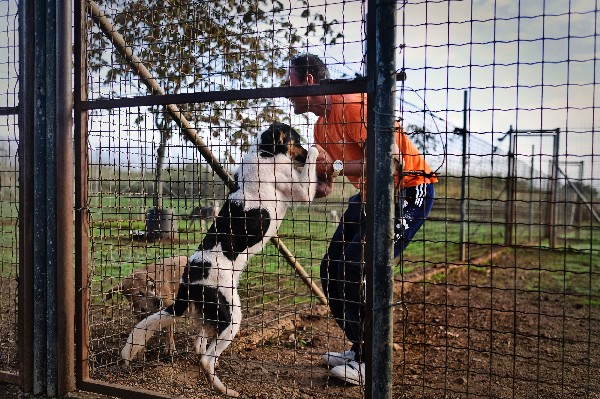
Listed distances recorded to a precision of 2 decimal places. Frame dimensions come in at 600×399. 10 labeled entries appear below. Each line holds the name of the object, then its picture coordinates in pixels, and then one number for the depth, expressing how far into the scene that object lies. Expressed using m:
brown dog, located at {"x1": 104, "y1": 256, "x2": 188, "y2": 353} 4.17
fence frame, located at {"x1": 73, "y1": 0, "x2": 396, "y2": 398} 2.33
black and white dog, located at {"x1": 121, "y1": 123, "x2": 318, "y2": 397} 3.58
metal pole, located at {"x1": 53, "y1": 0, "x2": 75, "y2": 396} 3.10
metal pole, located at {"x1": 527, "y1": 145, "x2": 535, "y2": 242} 10.61
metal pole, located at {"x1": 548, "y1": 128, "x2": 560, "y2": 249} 11.03
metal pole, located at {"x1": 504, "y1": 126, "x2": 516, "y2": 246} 11.41
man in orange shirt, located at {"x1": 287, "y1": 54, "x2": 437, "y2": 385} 3.01
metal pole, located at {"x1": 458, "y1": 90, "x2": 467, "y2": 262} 8.92
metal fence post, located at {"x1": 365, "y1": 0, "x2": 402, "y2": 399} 2.33
